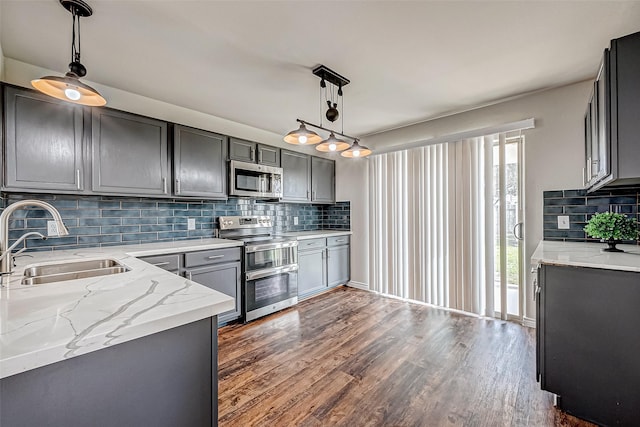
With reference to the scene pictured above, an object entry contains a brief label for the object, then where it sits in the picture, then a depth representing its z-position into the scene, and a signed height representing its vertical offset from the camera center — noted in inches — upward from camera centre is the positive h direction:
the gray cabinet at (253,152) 128.5 +30.6
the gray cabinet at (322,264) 145.4 -28.1
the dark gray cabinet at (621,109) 58.8 +22.4
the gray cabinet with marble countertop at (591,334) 57.2 -27.0
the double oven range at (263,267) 119.1 -24.0
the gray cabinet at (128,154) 92.4 +22.0
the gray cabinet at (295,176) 151.7 +21.9
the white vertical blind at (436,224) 122.6 -5.4
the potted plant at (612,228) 74.0 -4.4
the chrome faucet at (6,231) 48.4 -2.6
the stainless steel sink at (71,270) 64.2 -13.5
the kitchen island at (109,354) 26.9 -15.5
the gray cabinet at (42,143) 77.7 +21.9
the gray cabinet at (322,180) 168.1 +21.2
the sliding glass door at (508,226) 113.5 -5.6
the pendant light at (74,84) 58.6 +28.2
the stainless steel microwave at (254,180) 126.8 +16.7
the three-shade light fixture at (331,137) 89.4 +25.8
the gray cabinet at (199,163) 110.5 +21.8
